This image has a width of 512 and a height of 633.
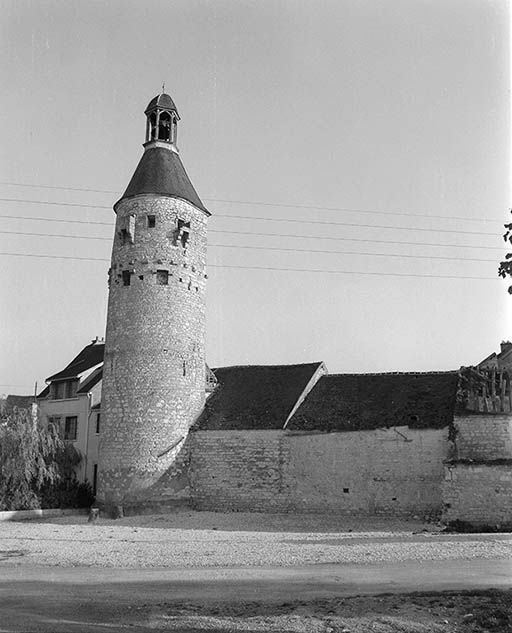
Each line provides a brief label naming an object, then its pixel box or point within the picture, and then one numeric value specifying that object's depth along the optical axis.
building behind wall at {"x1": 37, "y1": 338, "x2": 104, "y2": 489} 33.38
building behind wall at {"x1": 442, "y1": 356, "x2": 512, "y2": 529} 22.03
